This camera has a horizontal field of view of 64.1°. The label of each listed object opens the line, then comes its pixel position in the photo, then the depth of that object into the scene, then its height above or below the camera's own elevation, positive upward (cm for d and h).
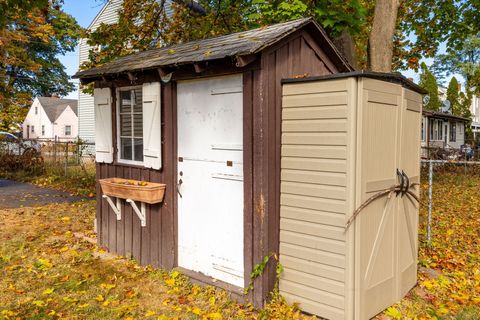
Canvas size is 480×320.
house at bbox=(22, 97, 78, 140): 3841 +273
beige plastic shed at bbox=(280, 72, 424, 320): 352 -45
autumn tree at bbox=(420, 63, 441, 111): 2859 +396
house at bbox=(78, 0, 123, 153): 2120 +209
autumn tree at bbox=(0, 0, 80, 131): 1579 +539
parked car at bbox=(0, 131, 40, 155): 1588 -6
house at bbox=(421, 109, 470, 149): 2312 +104
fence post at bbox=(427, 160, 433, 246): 593 -139
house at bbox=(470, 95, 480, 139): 4093 +446
